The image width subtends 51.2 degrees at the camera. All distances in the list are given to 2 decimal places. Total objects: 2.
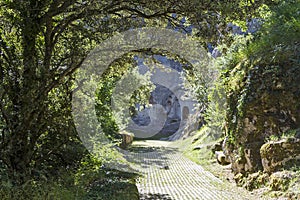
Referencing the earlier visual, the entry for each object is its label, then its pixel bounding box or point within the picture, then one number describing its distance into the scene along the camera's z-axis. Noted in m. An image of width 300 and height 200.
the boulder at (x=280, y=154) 6.72
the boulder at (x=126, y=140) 20.28
